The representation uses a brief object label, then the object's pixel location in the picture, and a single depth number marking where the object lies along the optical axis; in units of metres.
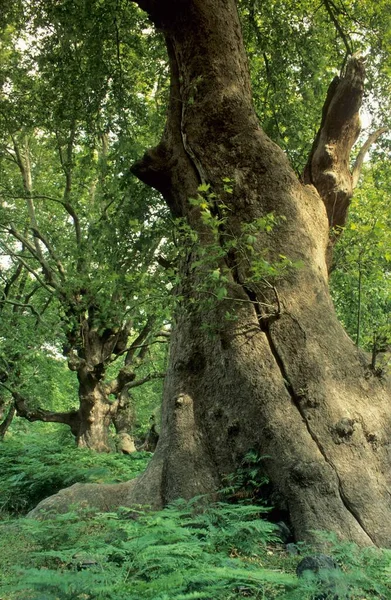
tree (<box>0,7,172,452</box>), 9.02
